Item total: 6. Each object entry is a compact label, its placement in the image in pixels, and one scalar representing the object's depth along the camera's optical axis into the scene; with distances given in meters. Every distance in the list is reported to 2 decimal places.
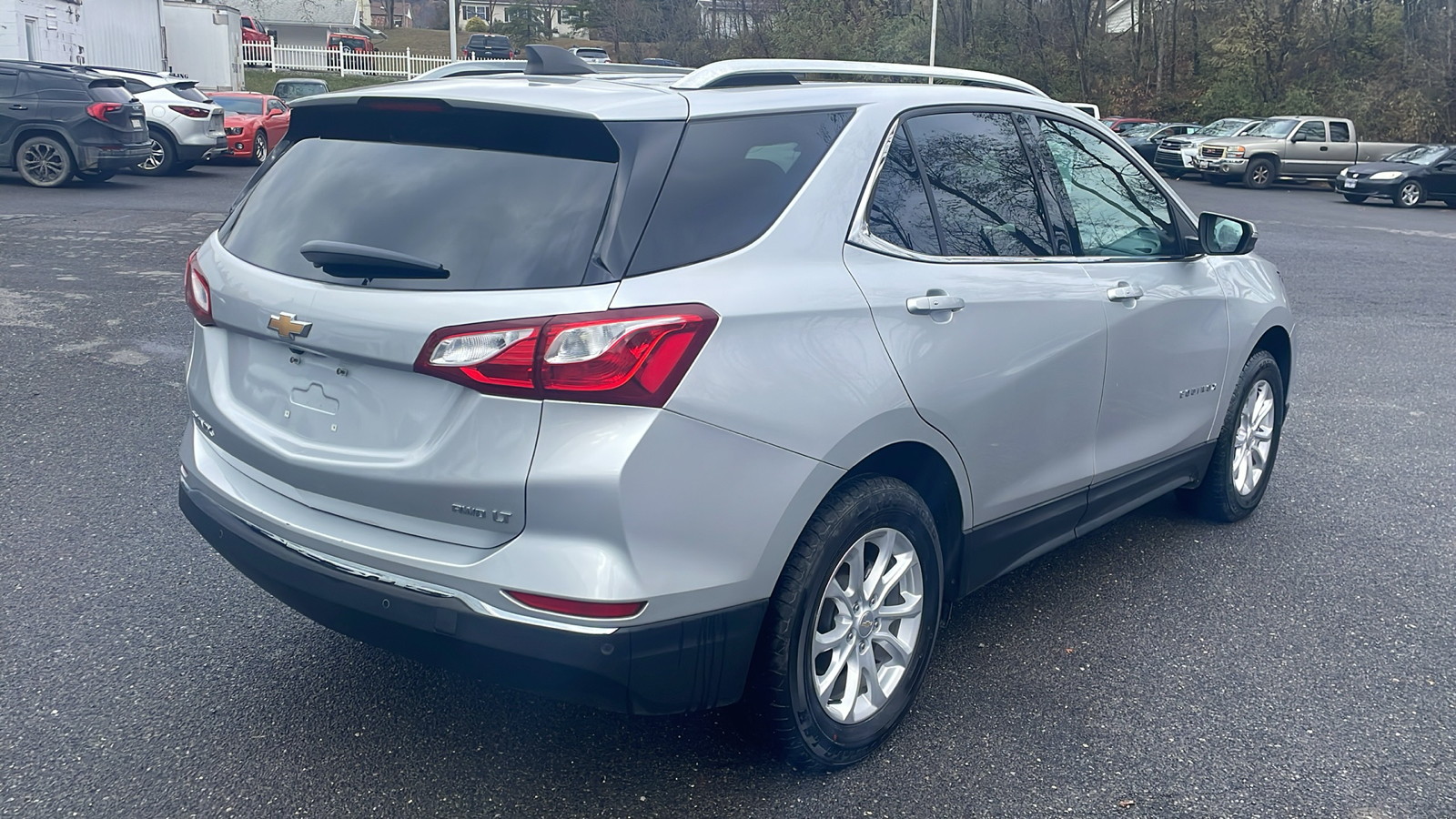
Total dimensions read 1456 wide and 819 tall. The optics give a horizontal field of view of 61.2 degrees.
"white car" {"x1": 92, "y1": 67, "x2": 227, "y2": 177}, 19.91
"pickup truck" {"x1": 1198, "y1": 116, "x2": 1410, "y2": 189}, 30.55
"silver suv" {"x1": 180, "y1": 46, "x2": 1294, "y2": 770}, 2.59
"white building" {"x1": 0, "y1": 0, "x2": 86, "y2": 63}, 26.25
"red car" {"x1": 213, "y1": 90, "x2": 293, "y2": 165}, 22.77
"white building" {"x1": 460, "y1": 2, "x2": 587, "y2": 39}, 74.88
